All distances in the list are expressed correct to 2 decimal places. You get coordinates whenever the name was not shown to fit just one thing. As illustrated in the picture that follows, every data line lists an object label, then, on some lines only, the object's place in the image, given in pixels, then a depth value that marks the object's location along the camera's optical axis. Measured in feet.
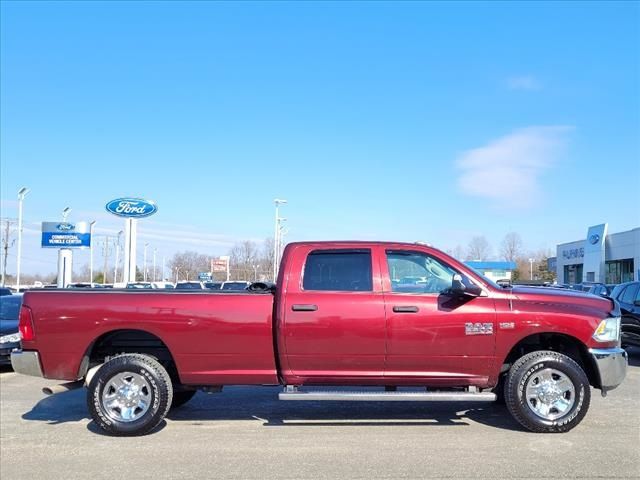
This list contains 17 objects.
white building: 132.57
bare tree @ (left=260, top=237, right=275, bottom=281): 265.13
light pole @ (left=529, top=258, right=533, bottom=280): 299.07
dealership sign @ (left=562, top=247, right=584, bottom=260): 168.61
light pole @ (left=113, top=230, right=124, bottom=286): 255.64
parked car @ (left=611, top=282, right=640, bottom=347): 38.42
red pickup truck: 20.04
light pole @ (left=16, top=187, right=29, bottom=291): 146.61
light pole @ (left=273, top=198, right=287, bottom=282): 167.26
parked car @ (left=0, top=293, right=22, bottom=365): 35.22
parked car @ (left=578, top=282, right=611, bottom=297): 59.83
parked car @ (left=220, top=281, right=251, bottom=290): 80.34
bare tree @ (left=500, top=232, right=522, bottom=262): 333.62
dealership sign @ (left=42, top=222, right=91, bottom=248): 124.26
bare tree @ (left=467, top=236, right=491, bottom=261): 321.69
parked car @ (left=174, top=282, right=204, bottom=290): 92.34
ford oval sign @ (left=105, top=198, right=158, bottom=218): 109.70
